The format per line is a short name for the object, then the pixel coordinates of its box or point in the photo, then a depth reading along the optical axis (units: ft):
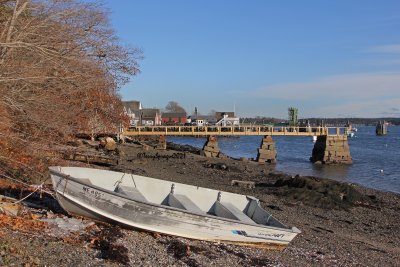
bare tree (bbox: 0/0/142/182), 38.11
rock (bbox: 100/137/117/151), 125.49
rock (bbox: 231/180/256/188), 79.40
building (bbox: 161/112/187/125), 450.71
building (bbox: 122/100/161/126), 375.04
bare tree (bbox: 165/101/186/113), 581.73
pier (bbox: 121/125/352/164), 165.58
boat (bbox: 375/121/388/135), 495.41
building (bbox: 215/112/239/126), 323.27
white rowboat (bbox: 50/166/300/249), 33.14
